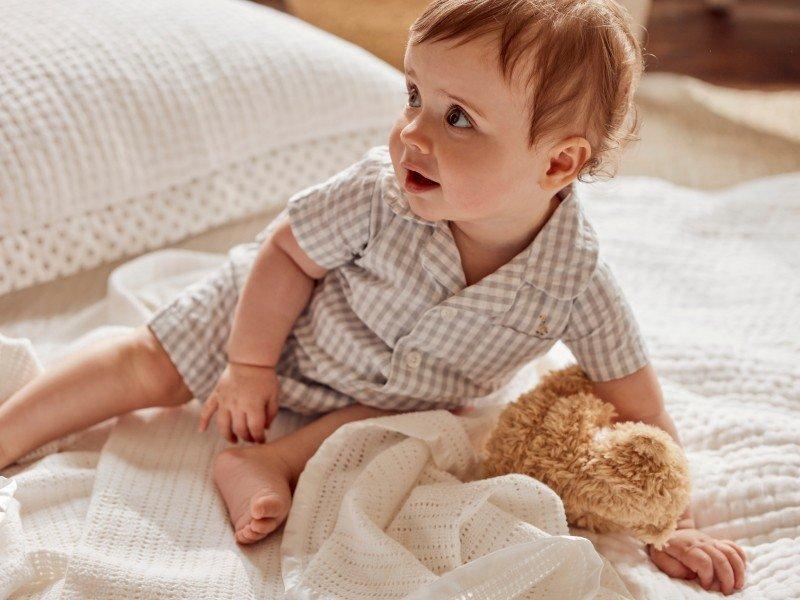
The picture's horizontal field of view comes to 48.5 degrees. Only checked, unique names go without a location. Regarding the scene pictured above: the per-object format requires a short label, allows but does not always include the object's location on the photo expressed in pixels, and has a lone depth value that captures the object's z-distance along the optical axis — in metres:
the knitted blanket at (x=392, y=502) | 0.84
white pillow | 1.17
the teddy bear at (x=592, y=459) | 0.88
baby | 0.83
